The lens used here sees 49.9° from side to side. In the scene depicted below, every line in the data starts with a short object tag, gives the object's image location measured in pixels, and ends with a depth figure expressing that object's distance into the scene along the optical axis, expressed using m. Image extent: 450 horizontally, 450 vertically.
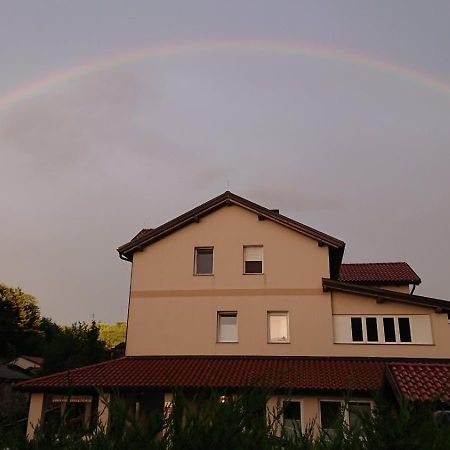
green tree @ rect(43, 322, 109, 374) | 29.20
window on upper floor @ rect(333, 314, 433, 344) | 17.75
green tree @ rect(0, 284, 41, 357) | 48.22
